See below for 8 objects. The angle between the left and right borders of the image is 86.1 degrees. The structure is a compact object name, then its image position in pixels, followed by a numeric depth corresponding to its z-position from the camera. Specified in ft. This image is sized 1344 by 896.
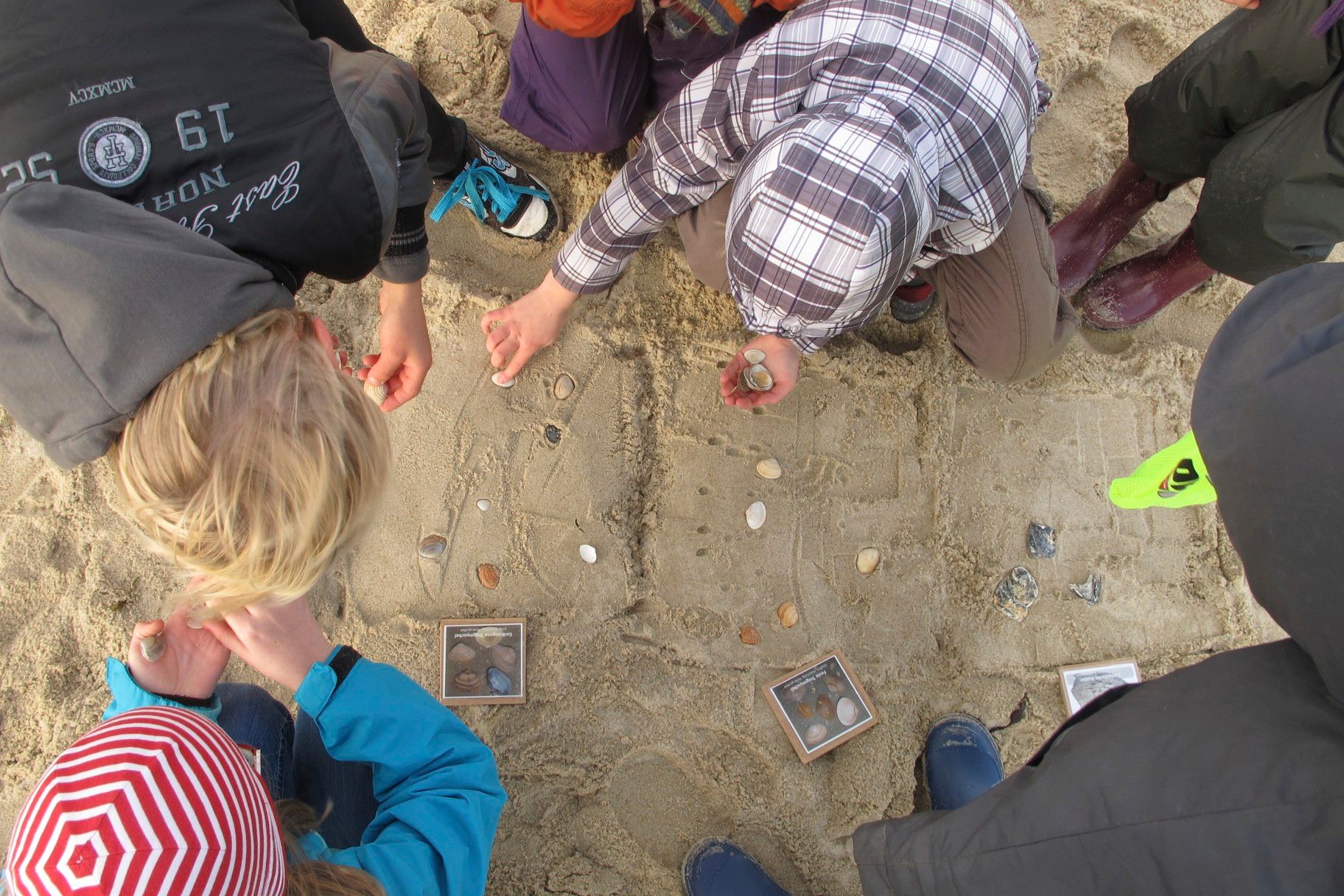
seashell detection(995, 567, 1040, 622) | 5.46
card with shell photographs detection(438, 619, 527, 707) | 5.00
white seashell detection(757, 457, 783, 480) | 5.39
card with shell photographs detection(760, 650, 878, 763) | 5.03
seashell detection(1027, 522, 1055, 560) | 5.53
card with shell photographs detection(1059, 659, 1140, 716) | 5.35
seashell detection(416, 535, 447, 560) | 5.23
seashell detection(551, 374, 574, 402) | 5.45
